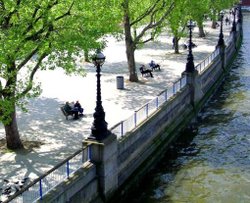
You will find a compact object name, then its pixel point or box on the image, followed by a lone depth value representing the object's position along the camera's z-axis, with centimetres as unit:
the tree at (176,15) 3606
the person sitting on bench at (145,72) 3588
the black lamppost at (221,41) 4276
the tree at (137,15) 3344
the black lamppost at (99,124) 1588
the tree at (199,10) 4054
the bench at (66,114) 2422
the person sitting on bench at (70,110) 2407
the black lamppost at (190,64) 2933
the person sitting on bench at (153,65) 3834
